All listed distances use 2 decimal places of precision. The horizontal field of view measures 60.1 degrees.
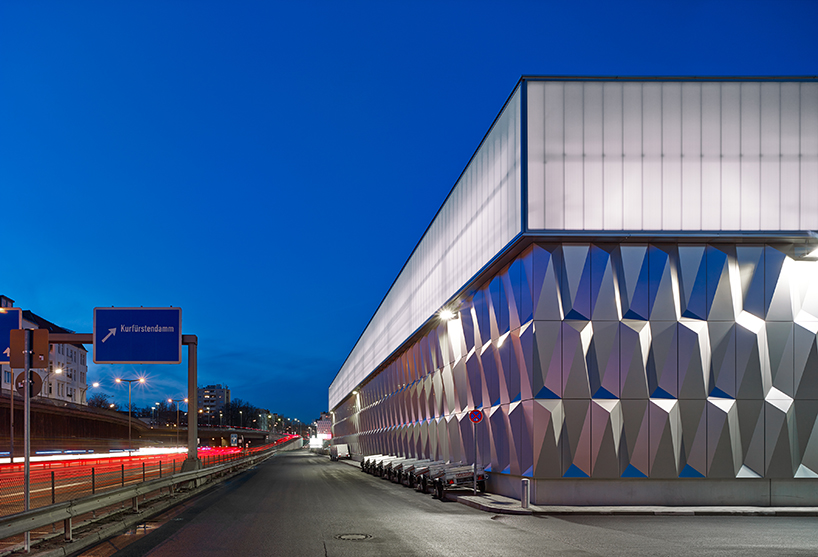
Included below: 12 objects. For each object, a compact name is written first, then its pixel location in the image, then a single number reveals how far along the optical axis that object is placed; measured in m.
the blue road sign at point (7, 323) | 22.06
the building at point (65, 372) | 106.90
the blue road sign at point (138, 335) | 29.67
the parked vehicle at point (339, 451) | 77.51
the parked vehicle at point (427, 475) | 27.31
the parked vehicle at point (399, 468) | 33.72
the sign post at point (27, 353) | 13.04
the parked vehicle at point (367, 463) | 46.76
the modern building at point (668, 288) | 21.75
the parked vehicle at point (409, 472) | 31.67
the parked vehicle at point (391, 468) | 35.66
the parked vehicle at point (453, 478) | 25.11
